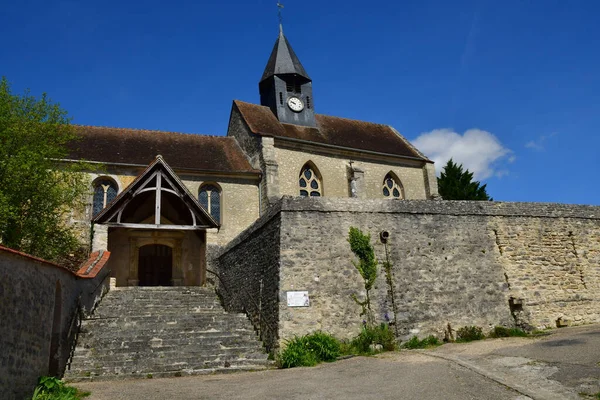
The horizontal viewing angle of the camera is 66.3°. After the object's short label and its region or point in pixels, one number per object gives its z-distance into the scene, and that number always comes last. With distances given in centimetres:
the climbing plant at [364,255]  1190
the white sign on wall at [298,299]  1105
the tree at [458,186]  2882
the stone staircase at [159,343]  990
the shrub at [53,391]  749
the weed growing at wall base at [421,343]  1137
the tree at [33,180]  1420
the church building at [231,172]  1847
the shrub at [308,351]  1008
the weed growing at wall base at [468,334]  1189
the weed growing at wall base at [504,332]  1224
